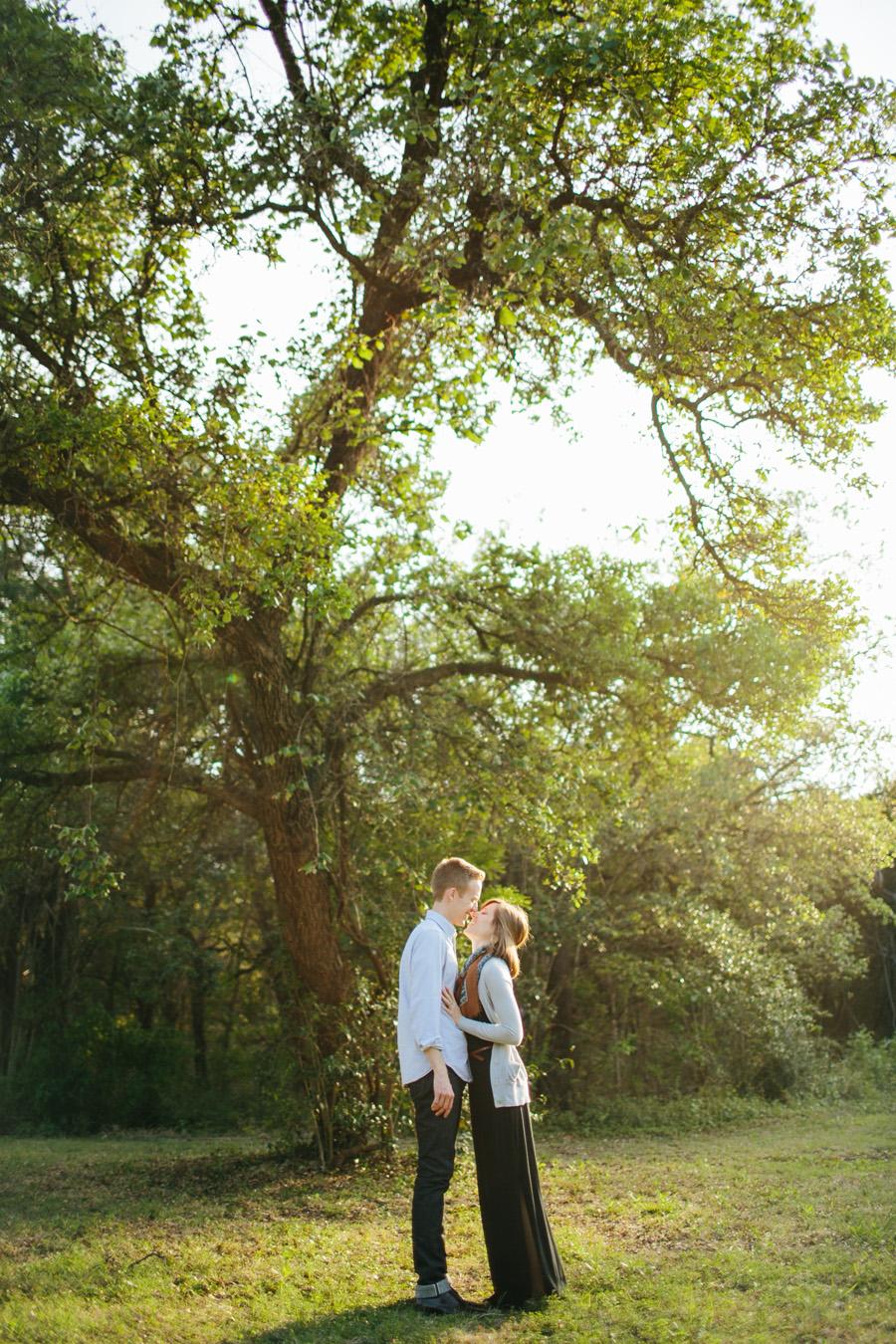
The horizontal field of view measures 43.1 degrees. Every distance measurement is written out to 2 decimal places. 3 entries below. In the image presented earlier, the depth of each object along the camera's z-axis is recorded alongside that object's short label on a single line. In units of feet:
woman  14.98
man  14.83
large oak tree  22.16
